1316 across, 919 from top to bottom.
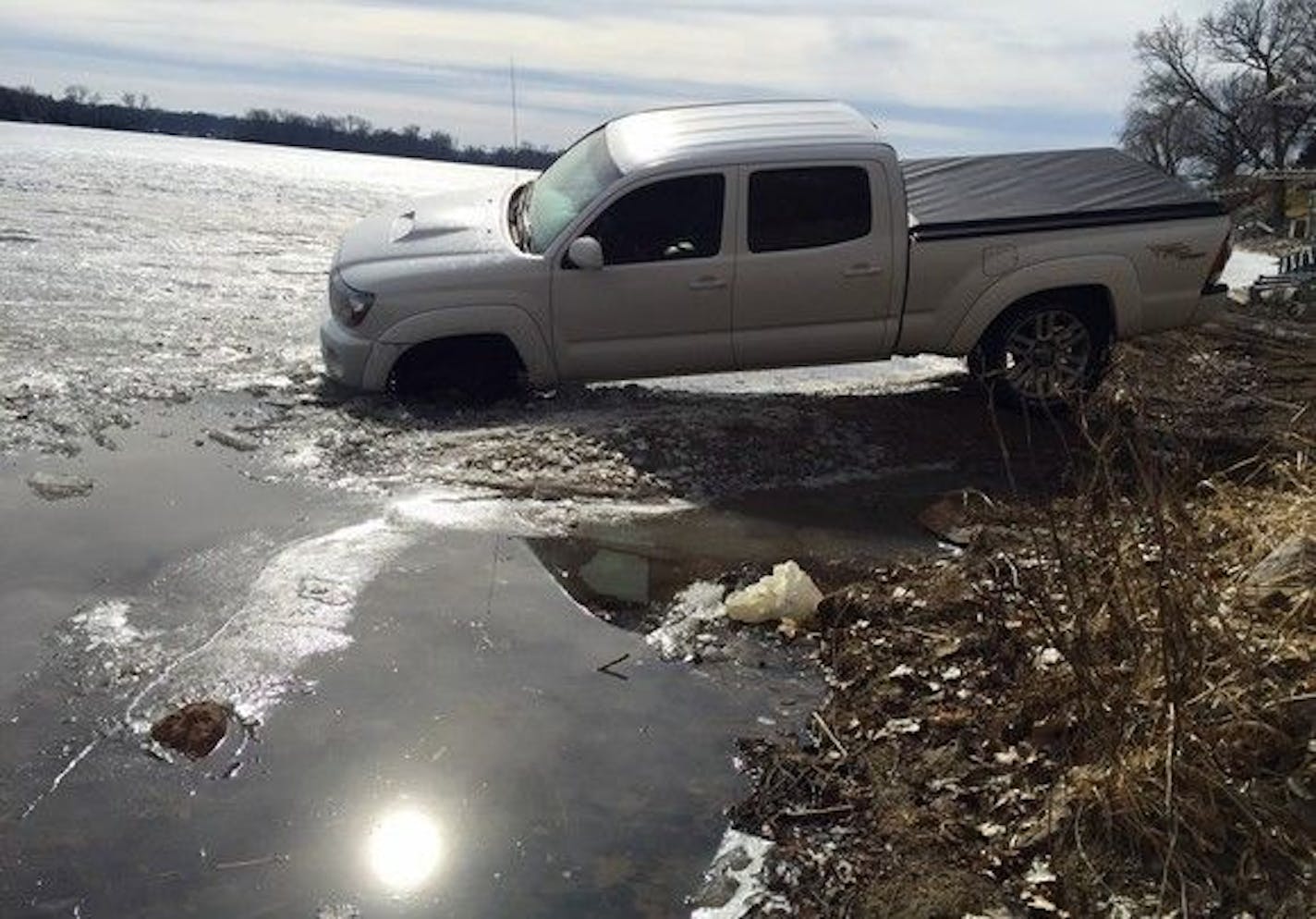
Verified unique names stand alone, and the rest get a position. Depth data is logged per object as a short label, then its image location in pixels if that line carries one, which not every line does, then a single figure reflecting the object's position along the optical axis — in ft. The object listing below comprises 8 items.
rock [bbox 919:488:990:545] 22.17
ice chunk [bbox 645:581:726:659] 17.43
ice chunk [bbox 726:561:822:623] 18.42
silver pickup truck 27.09
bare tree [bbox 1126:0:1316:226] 241.16
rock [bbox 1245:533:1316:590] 14.42
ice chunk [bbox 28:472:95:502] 21.67
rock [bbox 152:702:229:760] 13.85
